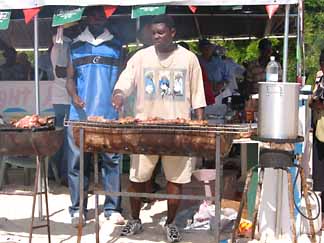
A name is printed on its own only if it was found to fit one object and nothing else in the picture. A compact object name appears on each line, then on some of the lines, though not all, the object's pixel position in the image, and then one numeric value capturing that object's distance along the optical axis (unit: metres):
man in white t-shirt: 5.52
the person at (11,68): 8.91
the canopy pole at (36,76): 5.97
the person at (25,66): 9.03
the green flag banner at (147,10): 5.56
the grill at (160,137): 4.73
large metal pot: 4.50
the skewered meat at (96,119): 5.02
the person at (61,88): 6.18
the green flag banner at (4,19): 5.97
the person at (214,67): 9.80
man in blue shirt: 5.93
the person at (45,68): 8.65
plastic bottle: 4.78
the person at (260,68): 9.32
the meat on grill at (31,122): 5.09
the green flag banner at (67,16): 5.75
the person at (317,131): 5.77
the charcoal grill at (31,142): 4.99
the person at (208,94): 6.40
